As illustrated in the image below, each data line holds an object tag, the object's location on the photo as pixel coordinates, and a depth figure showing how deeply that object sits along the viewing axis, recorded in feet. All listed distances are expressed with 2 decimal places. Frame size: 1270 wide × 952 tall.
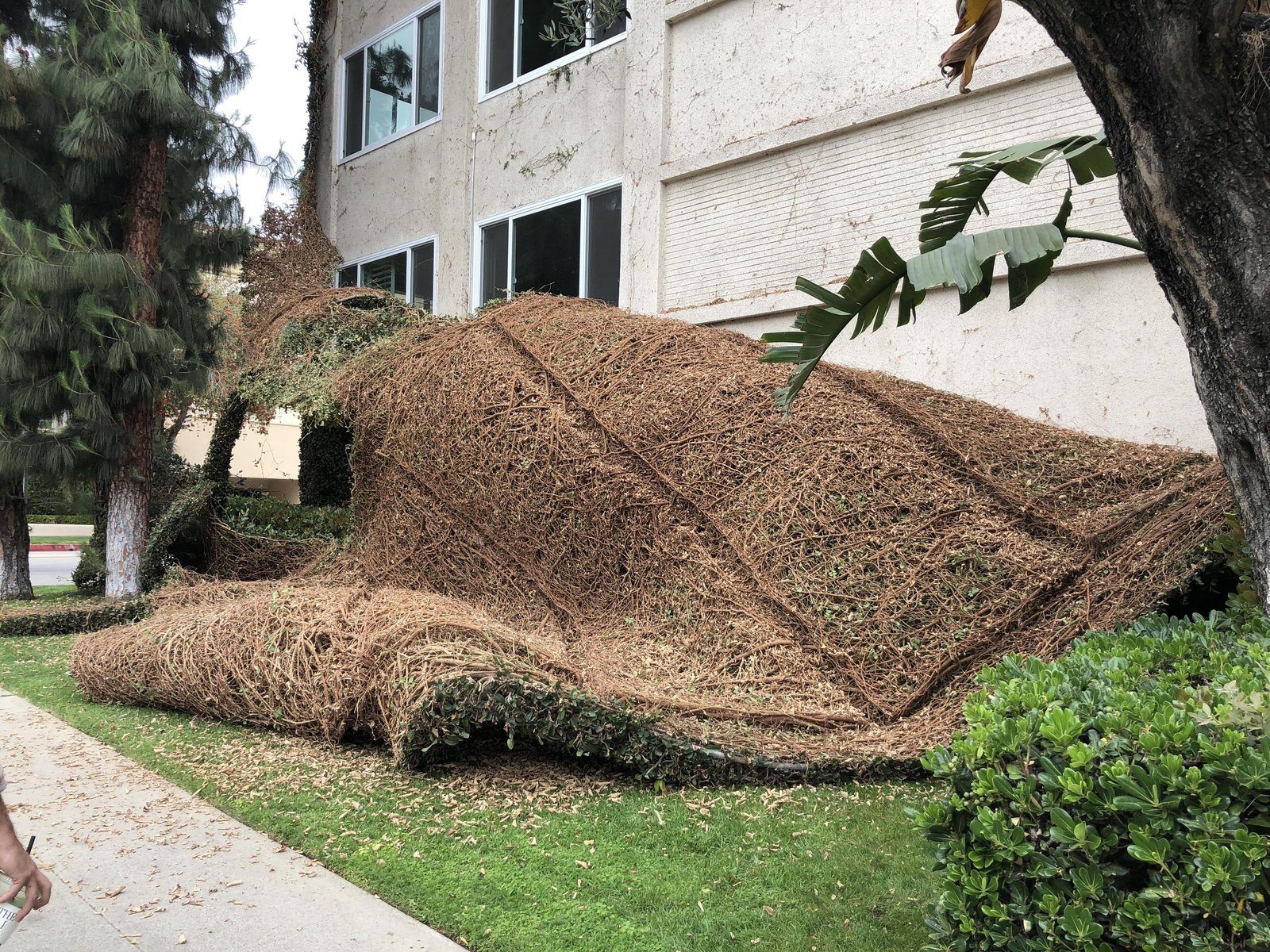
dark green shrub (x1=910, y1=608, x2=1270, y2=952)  6.95
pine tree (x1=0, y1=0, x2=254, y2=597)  32.22
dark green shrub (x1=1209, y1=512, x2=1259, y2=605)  13.07
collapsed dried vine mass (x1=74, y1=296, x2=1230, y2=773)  15.31
